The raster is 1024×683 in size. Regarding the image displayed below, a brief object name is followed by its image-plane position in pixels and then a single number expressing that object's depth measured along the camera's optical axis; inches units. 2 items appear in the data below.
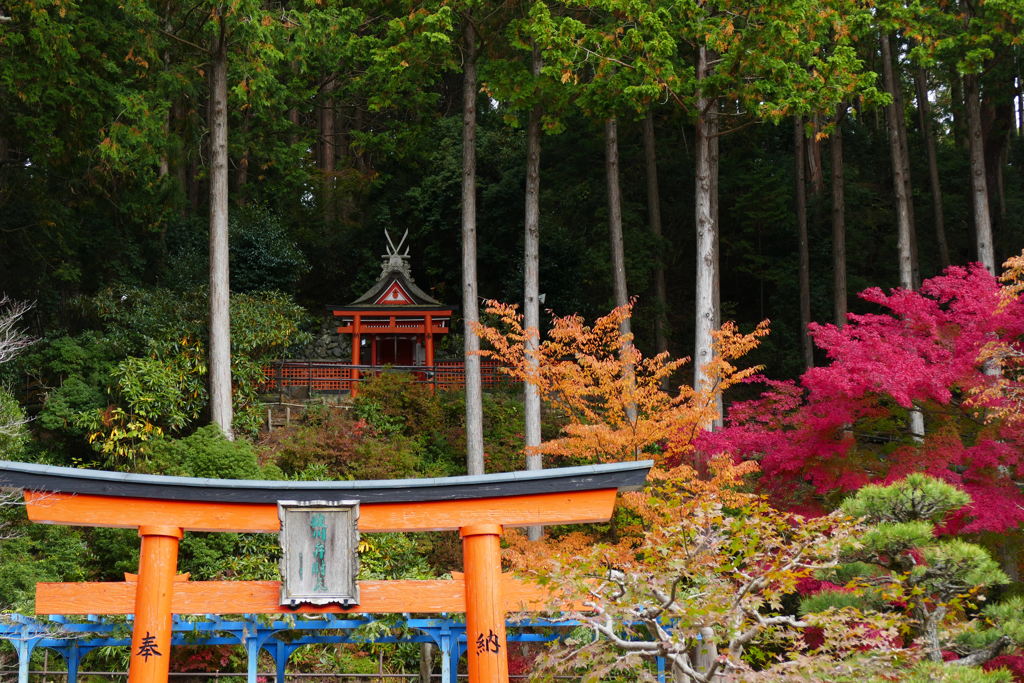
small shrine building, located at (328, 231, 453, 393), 881.5
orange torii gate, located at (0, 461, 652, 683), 346.6
